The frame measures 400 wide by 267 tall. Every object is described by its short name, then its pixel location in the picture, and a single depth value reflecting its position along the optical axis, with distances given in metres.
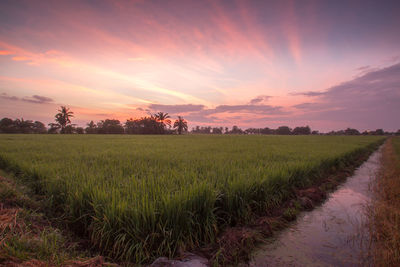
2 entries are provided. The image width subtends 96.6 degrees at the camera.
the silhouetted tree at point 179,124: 74.48
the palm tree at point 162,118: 67.60
